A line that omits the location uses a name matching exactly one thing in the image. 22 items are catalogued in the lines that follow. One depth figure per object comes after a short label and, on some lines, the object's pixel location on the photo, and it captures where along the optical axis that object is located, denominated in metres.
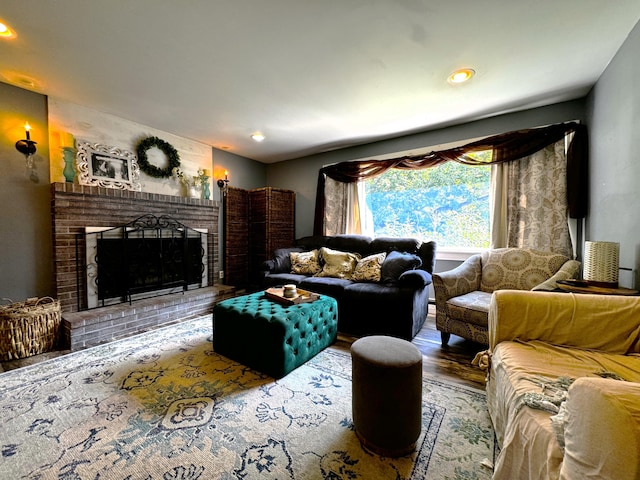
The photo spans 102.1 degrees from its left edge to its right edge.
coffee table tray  2.22
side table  1.58
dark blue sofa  2.54
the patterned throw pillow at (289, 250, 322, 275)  3.59
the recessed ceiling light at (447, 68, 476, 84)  2.14
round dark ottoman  1.22
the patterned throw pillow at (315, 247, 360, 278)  3.35
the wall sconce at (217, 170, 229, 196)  4.25
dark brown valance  2.53
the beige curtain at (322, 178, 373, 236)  4.14
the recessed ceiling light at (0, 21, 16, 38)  1.67
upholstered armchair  2.16
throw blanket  0.81
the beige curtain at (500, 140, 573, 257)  2.69
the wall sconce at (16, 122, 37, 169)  2.45
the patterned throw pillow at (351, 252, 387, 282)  3.07
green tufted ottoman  1.87
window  3.30
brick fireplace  2.53
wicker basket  2.12
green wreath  3.30
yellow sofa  0.60
